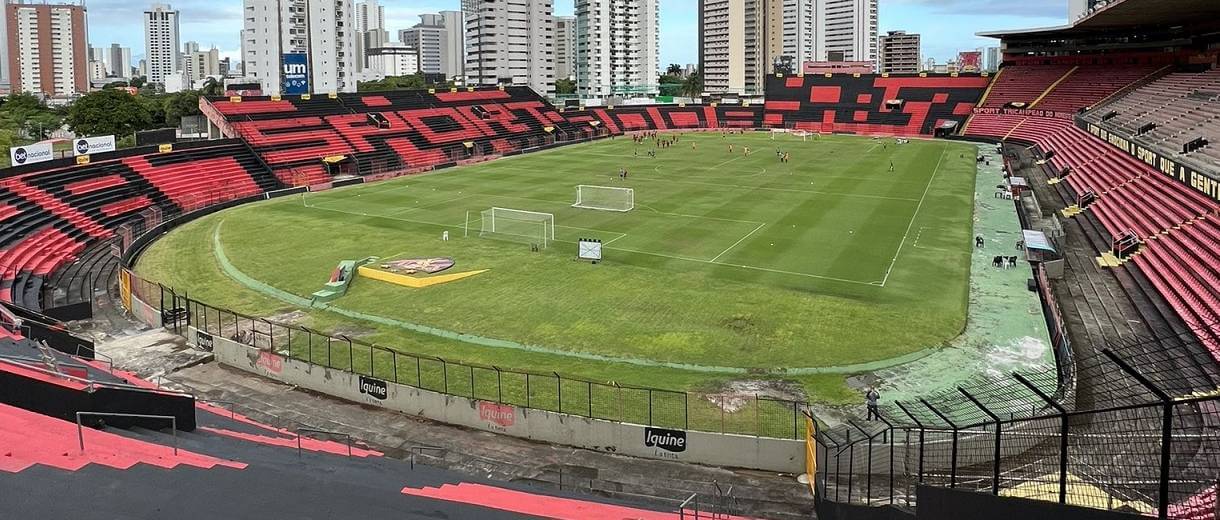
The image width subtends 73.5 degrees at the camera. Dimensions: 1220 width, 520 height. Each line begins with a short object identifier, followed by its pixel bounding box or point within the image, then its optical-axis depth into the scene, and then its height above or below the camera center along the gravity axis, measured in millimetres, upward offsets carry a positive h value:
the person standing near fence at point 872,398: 18609 -5192
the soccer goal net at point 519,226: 41125 -2652
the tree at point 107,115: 99438 +8168
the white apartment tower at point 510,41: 182000 +30414
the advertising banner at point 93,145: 51906 +2321
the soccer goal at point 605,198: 50188 -1497
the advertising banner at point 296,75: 99250 +12556
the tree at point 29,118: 104431 +8873
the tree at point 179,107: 115500 +10574
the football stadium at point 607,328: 12805 -4365
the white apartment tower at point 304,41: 146500 +25229
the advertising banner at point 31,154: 46219 +1617
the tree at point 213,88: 138750 +16298
